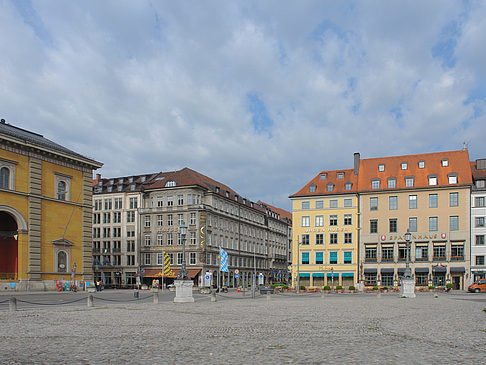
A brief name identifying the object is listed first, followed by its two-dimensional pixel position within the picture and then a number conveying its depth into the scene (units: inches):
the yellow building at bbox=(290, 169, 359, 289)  2928.2
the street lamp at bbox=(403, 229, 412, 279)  1617.0
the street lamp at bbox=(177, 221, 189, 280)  1305.6
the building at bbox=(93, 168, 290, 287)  3206.2
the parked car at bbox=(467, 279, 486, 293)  2185.0
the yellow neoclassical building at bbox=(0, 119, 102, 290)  1935.3
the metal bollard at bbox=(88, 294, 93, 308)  1070.1
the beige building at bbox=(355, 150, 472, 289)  2659.9
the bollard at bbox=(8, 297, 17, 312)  902.3
